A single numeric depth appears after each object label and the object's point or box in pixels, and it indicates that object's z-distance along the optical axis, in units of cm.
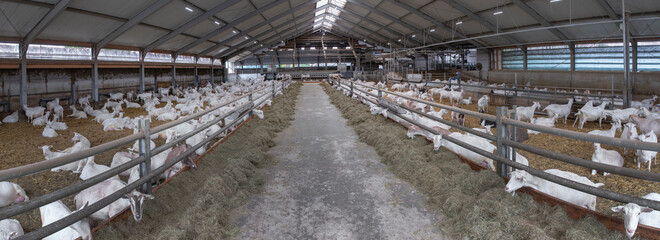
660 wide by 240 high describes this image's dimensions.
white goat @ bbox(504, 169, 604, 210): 414
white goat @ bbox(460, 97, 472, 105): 1875
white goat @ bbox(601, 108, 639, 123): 1157
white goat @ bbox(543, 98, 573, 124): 1245
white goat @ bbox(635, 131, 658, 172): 652
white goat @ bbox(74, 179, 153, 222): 380
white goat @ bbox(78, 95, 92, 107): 1818
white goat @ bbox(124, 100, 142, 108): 1911
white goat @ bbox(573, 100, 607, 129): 1150
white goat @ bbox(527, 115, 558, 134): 1085
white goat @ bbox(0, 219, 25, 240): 378
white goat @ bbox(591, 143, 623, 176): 663
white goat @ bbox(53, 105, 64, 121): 1509
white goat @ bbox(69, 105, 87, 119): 1533
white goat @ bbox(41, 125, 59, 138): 1074
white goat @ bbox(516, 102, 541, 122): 1192
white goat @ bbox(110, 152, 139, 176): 617
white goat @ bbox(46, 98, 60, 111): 1613
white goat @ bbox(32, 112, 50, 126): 1339
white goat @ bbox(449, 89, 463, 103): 1879
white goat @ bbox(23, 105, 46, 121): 1439
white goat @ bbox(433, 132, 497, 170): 625
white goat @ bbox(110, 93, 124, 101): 2058
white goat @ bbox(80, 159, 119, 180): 584
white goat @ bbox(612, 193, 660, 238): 304
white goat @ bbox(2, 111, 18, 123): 1400
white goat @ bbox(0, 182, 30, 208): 506
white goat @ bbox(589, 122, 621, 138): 807
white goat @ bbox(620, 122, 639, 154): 765
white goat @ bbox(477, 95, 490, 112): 1523
